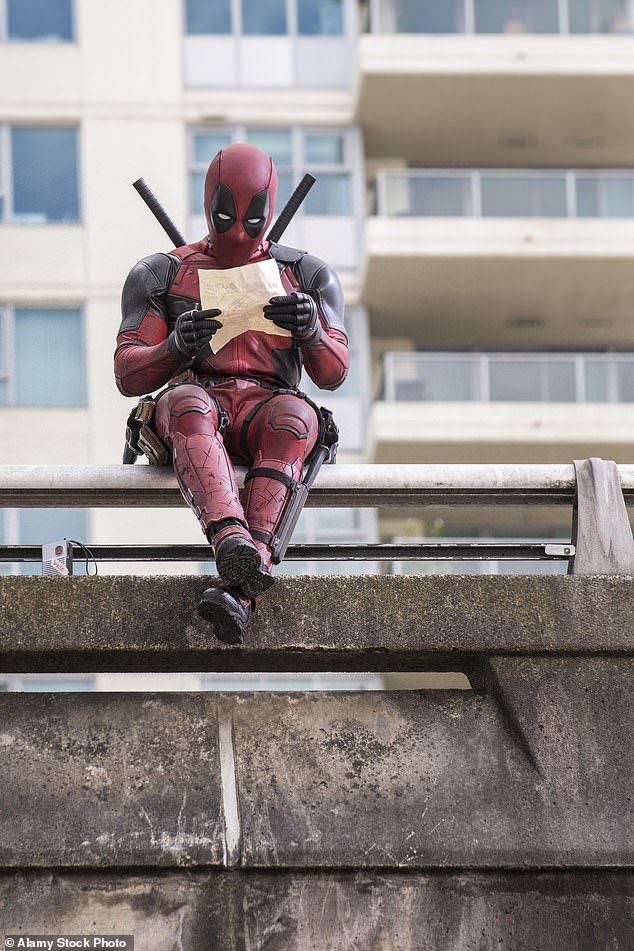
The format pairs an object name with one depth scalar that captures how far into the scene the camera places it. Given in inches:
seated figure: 382.0
